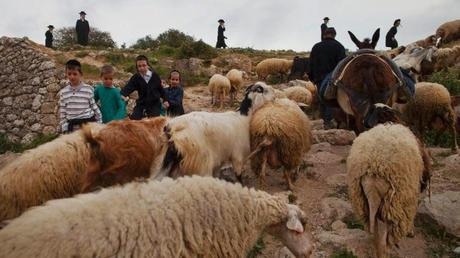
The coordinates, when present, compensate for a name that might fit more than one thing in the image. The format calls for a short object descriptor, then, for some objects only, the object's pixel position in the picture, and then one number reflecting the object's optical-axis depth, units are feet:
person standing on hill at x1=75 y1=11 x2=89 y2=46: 68.03
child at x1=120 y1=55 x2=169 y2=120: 21.42
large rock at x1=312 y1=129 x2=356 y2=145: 25.98
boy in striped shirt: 17.57
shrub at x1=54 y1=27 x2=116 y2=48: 91.30
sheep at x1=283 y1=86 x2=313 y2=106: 36.78
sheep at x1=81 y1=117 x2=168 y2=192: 13.87
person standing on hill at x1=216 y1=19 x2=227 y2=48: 81.97
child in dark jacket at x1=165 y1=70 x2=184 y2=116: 25.79
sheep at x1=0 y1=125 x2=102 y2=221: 12.60
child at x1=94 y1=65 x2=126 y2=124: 20.11
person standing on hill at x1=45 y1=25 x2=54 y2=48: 67.92
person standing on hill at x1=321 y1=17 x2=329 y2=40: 75.07
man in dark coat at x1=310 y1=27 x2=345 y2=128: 27.14
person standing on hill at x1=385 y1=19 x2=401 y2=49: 72.36
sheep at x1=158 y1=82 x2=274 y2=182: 14.96
